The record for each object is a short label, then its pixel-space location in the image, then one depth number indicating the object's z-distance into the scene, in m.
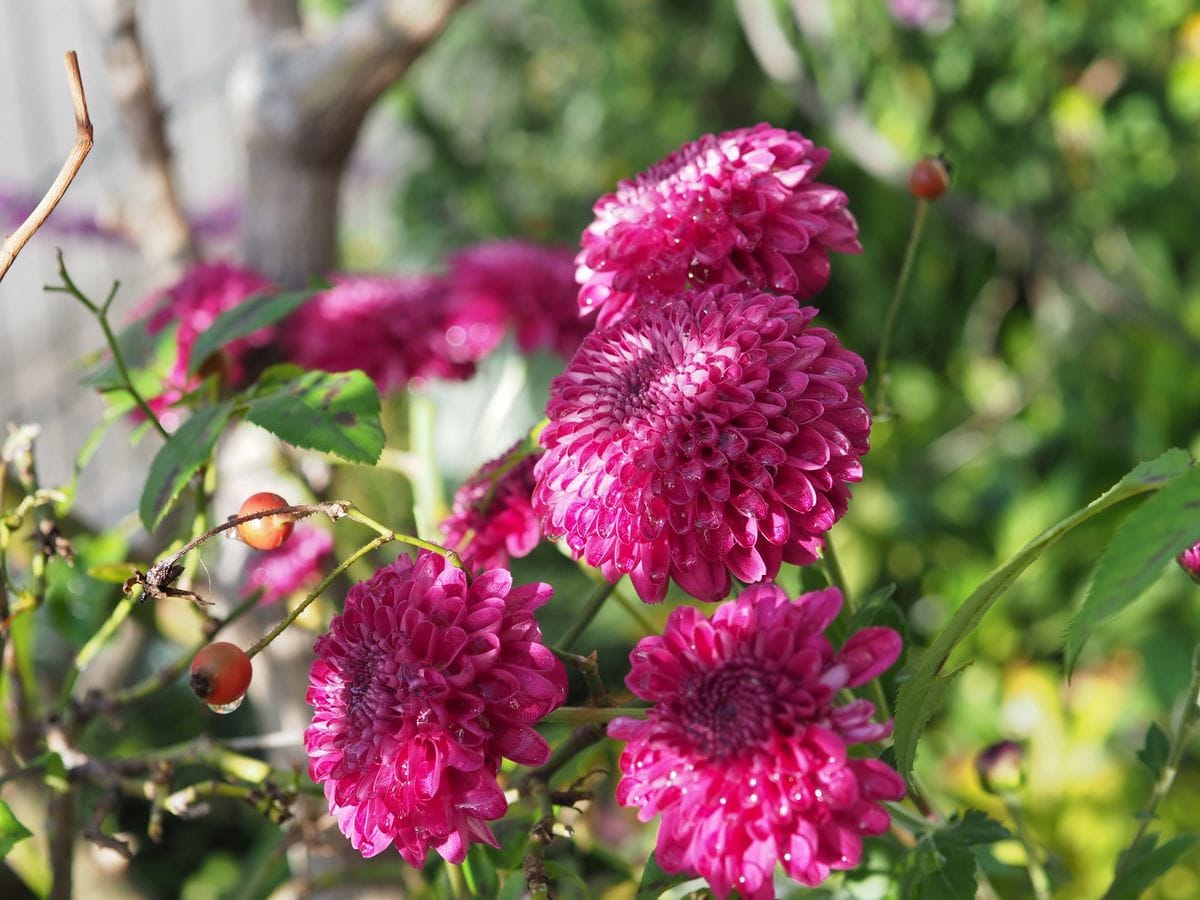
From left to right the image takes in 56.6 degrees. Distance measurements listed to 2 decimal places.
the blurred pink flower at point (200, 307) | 0.65
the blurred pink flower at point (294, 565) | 0.69
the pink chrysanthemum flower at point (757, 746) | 0.29
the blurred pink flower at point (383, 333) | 0.69
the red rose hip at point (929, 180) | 0.48
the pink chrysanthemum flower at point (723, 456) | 0.34
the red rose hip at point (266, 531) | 0.35
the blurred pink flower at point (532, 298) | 0.76
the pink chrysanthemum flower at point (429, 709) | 0.33
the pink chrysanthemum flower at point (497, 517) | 0.45
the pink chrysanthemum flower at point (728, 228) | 0.40
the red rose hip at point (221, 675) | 0.32
